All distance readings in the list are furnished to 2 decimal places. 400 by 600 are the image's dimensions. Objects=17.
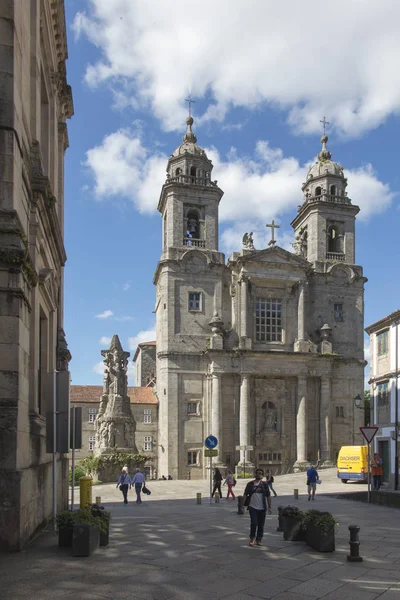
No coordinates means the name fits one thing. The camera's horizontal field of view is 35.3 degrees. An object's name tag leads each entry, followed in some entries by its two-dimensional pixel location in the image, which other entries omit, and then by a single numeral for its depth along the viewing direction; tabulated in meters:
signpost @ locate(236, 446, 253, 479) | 41.50
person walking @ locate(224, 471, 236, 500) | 25.50
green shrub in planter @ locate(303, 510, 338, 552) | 11.28
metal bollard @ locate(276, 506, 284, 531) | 13.47
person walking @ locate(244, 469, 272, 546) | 11.72
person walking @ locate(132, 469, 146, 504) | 23.50
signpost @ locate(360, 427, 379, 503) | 19.52
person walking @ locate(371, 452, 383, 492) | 25.91
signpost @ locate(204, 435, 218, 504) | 22.84
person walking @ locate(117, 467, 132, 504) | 23.72
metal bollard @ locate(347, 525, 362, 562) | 10.38
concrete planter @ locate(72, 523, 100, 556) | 10.03
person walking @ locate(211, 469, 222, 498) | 25.11
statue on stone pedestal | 33.81
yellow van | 32.88
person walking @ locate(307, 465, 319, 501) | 24.33
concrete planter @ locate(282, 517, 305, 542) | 12.42
